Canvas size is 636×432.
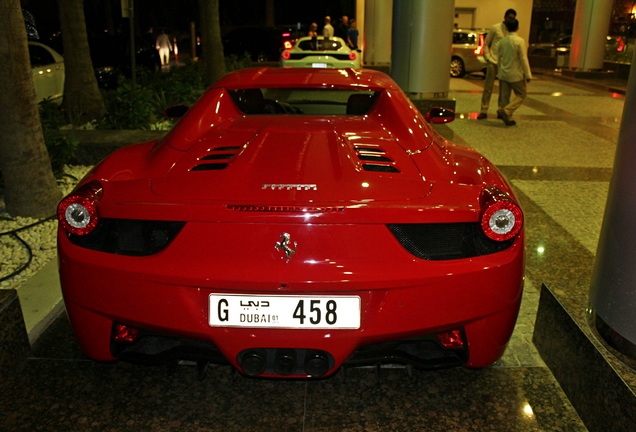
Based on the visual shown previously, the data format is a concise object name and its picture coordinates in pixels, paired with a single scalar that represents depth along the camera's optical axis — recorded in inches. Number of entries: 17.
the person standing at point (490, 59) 401.4
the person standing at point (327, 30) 729.0
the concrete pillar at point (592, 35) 749.9
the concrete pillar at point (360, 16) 1090.7
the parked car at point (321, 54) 514.0
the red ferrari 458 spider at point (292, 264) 84.0
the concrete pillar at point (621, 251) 90.7
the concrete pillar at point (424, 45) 393.7
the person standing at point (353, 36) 848.9
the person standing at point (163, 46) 858.1
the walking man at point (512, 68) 365.1
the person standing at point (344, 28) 937.5
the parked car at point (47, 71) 386.6
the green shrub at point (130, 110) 305.6
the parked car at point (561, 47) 856.8
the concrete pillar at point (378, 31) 869.2
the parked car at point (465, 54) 804.0
